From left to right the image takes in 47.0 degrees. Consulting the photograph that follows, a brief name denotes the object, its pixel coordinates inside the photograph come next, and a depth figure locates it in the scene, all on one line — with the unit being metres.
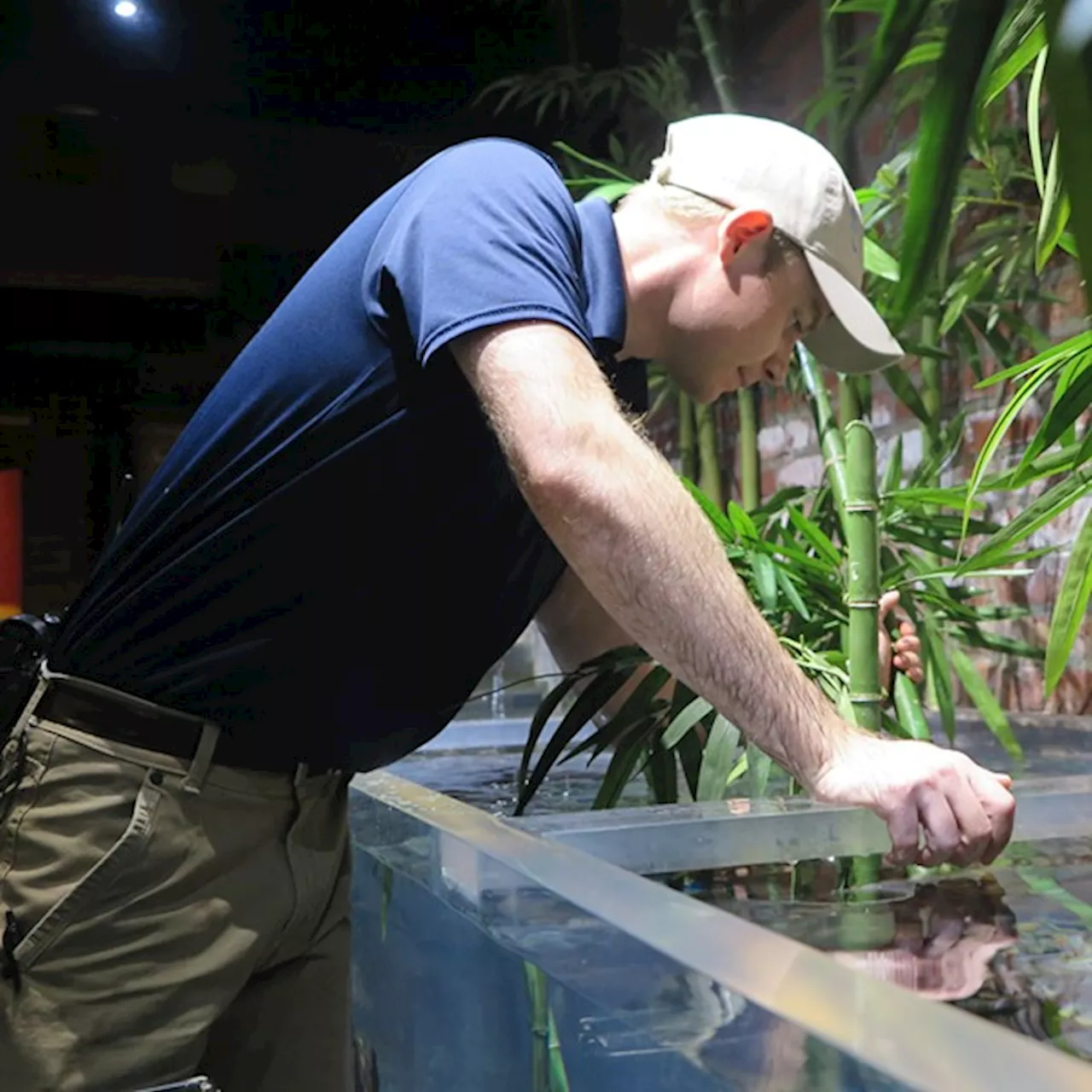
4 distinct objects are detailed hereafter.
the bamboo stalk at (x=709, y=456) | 2.51
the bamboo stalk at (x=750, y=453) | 2.38
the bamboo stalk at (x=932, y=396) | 1.73
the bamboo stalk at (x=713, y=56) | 2.20
